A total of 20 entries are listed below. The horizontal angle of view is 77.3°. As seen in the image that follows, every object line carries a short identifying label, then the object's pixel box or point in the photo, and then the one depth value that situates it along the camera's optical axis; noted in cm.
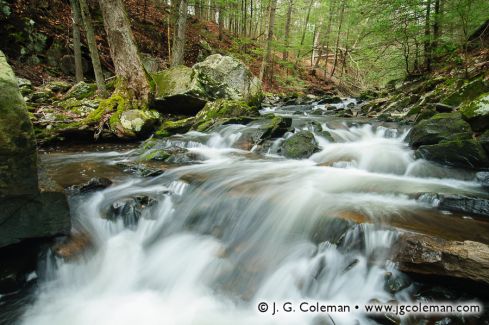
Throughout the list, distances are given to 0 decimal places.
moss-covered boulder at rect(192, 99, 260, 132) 866
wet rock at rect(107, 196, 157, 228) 407
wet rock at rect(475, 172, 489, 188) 452
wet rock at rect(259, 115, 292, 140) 746
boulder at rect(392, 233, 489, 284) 249
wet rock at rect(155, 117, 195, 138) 797
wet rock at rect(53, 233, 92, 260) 329
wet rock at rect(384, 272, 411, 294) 271
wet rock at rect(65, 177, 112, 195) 444
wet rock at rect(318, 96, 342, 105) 1586
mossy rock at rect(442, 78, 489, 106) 614
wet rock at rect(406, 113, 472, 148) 530
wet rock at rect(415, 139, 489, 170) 472
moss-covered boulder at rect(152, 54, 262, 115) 924
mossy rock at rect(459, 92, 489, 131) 512
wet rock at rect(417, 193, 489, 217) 359
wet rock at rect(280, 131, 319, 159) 656
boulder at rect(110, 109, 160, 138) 766
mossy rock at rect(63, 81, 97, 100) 885
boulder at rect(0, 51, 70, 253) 256
